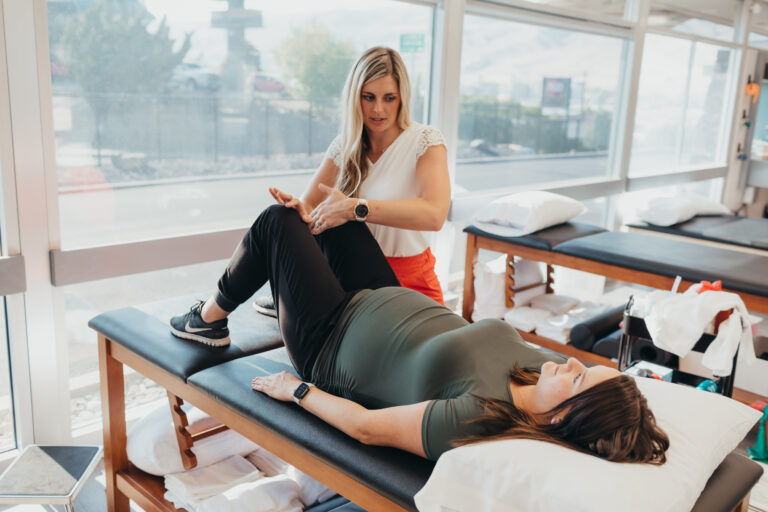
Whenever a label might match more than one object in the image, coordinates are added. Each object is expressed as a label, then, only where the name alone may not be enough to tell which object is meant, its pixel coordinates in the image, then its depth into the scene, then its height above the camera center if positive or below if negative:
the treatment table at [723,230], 3.93 -0.71
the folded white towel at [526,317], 3.14 -0.98
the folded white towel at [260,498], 1.65 -1.00
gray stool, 1.75 -1.06
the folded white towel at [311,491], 1.77 -1.03
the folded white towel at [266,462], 1.94 -1.06
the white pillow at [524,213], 3.20 -0.51
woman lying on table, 1.19 -0.53
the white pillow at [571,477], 1.02 -0.58
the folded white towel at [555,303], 3.25 -0.95
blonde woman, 1.91 -0.22
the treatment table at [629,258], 2.58 -0.61
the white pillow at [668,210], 4.29 -0.62
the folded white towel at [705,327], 1.95 -0.62
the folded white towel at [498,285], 3.30 -0.88
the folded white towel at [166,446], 1.84 -0.99
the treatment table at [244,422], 1.25 -0.68
